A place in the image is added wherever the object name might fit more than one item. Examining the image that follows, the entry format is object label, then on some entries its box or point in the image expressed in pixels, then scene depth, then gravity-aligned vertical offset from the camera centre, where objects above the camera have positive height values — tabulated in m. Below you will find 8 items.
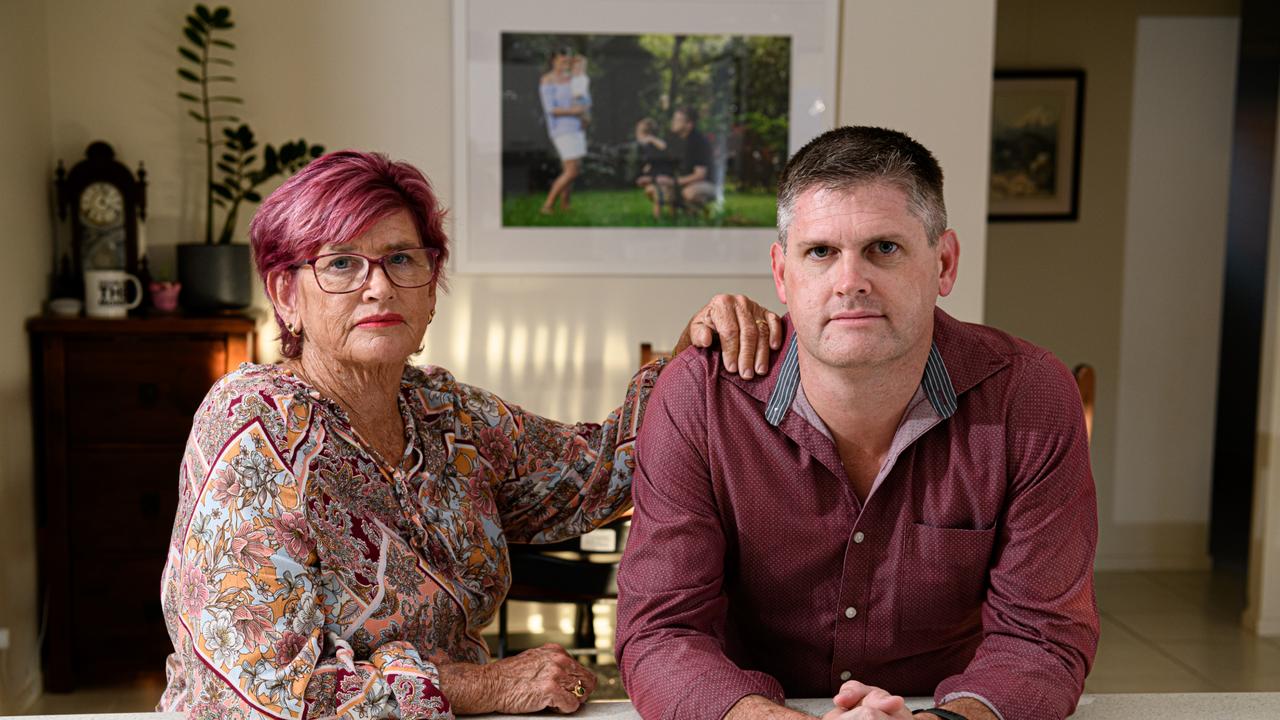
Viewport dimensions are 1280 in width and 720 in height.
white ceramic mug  3.37 -0.14
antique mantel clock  3.43 +0.10
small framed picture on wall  4.90 +0.50
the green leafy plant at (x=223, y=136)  3.43 +0.34
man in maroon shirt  1.41 -0.30
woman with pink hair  1.35 -0.33
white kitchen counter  1.36 -0.53
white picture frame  3.63 +0.43
